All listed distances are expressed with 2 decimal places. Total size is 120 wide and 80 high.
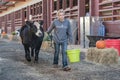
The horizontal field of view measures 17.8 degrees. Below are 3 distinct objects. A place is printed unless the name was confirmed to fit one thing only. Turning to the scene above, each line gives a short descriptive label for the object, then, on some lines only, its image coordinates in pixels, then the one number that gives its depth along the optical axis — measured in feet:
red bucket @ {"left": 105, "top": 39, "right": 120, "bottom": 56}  45.34
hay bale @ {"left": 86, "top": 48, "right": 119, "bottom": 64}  38.14
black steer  40.47
